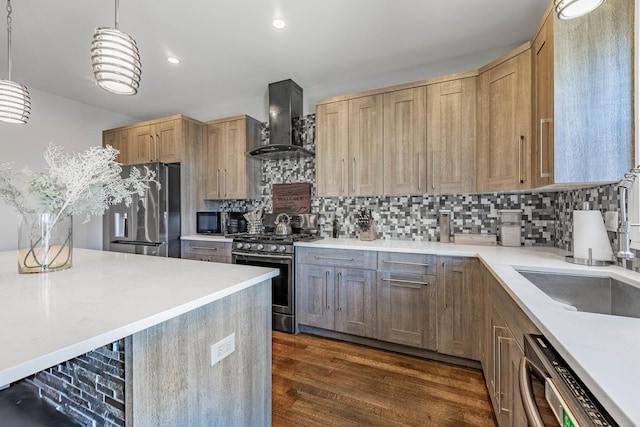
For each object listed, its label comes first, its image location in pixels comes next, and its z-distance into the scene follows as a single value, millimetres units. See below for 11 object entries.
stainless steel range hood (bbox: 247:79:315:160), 3180
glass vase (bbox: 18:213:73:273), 1294
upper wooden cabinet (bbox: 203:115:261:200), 3484
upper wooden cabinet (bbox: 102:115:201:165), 3527
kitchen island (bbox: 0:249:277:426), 688
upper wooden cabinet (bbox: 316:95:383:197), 2754
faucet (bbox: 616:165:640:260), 1231
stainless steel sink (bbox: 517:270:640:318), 1235
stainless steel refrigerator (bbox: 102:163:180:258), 3373
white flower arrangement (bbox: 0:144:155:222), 1295
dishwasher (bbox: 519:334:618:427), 579
